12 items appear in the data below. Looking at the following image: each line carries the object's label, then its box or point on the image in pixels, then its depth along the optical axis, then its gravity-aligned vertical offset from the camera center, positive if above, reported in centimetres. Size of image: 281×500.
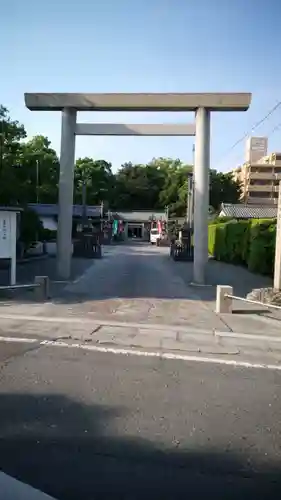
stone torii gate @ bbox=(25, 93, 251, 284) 1620 +398
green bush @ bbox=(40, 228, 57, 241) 3064 -21
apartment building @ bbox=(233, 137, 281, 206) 8250 +1139
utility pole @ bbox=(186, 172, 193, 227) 2997 +165
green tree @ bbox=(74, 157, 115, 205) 6725 +821
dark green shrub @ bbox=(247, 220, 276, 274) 1784 -32
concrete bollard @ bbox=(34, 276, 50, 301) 1209 -149
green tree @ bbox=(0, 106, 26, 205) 1914 +358
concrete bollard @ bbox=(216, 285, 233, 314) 1123 -155
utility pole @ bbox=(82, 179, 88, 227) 3694 +130
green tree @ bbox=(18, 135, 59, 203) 4546 +637
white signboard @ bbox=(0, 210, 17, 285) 1307 -18
